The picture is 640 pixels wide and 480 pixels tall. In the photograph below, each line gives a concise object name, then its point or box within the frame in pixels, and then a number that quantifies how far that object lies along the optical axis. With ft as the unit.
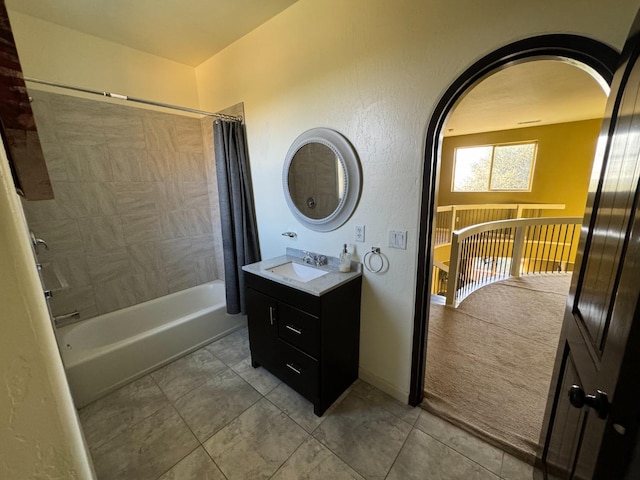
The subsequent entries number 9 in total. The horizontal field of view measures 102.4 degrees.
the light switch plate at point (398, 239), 5.20
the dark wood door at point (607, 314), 1.95
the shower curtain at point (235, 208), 7.48
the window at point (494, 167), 17.61
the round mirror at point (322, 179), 5.68
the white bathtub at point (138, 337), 5.92
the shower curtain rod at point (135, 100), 5.26
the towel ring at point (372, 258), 5.61
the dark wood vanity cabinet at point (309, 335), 5.25
